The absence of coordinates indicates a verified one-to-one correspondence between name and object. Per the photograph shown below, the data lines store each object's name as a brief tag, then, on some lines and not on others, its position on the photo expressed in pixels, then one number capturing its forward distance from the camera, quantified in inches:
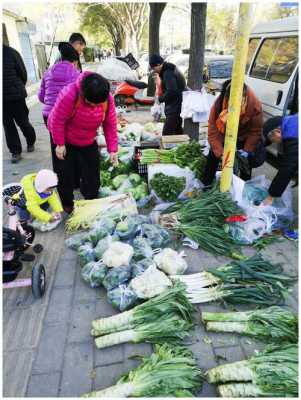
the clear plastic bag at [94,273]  113.7
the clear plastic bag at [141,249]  122.5
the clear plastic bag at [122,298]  102.3
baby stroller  102.2
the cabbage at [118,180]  181.8
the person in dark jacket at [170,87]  197.9
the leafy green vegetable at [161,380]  75.9
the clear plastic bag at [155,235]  132.1
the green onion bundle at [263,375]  75.4
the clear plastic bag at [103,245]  123.0
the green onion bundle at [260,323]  91.1
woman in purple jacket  157.9
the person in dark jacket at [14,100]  207.1
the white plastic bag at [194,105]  197.2
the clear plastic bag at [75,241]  135.9
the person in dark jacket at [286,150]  130.7
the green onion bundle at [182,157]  170.1
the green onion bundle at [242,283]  105.4
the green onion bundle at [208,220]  132.8
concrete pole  112.7
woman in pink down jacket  117.9
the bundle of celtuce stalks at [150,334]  91.9
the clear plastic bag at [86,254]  122.3
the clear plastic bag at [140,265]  114.0
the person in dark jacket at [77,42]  171.2
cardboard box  192.5
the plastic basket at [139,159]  186.1
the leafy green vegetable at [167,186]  162.4
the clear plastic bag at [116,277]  109.9
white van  202.4
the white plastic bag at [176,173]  167.9
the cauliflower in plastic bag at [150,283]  103.4
